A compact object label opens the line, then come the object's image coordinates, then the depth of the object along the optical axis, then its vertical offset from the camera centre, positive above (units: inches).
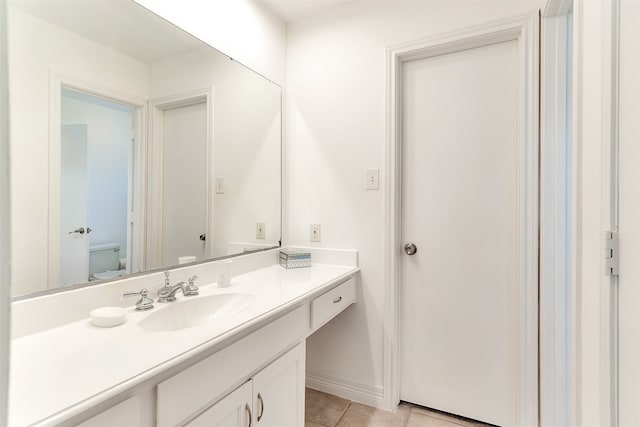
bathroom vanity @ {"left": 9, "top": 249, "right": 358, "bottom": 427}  25.5 -13.8
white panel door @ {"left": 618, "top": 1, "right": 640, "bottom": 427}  24.5 -0.3
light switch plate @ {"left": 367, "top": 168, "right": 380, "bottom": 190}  71.4 +7.5
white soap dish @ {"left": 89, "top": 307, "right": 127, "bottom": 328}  37.6 -12.4
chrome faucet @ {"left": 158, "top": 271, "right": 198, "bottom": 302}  47.6 -11.9
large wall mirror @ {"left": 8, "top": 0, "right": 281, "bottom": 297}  37.1 +9.8
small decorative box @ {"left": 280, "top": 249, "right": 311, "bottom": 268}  73.1 -10.7
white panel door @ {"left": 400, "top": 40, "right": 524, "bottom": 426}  63.8 -3.8
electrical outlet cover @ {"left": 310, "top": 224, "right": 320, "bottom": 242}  78.4 -4.9
